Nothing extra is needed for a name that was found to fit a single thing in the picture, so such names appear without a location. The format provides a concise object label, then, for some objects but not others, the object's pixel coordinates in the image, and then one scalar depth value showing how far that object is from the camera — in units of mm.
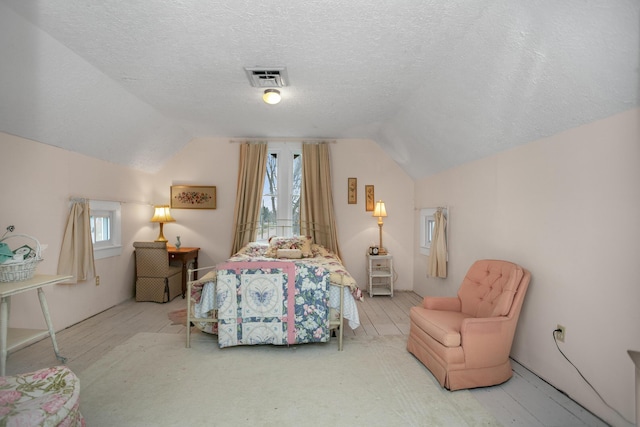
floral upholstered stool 1354
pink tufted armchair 2287
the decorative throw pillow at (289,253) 4293
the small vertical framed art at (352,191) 5371
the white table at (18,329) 2193
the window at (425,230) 4836
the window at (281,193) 5395
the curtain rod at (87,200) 3574
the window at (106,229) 4078
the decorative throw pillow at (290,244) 4422
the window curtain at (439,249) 4035
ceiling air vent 2908
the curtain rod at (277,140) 5336
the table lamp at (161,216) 4961
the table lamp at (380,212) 5062
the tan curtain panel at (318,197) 5234
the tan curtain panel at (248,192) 5207
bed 2883
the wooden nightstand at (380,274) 4895
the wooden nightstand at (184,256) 4789
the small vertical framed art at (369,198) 5348
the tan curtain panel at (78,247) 3436
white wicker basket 2393
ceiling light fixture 3322
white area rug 1991
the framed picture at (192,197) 5312
